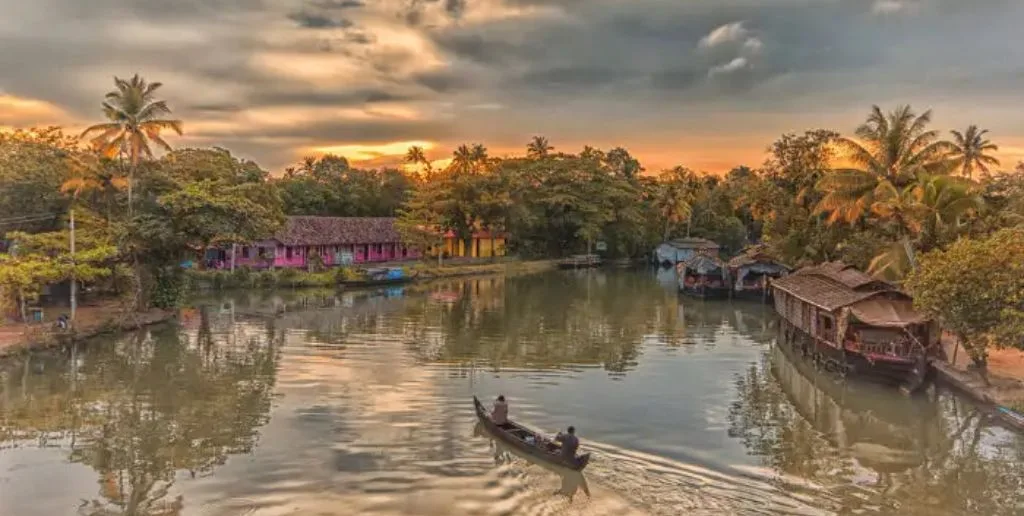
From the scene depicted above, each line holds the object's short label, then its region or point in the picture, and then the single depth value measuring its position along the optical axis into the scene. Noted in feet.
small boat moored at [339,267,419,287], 200.26
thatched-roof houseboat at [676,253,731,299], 181.47
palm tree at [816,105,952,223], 117.50
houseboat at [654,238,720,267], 306.55
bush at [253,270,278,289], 184.85
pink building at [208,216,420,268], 213.66
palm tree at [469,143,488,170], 287.11
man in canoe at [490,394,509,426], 63.52
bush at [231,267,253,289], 181.98
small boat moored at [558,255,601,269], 296.10
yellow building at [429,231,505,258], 290.76
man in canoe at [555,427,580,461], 54.85
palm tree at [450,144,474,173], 270.40
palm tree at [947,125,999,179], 209.96
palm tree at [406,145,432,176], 321.50
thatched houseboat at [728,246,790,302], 173.68
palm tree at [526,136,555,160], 332.39
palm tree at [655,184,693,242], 326.44
